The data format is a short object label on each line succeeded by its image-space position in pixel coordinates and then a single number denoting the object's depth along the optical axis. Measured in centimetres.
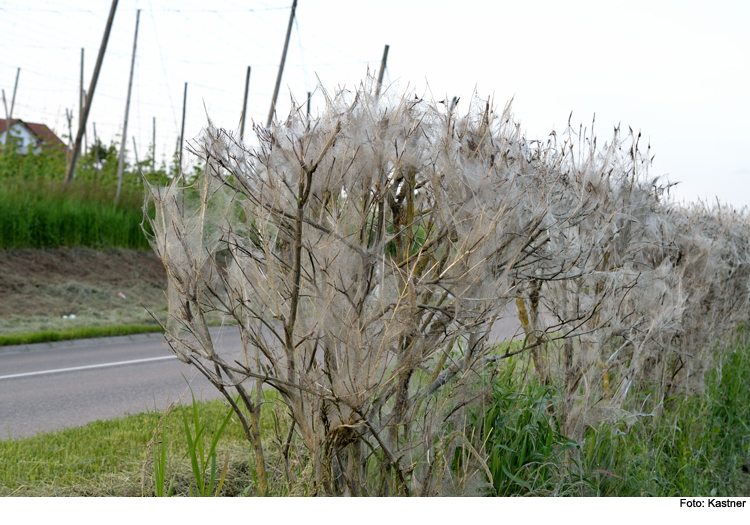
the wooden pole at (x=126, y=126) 1691
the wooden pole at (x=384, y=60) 2027
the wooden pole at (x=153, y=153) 2141
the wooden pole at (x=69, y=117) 2527
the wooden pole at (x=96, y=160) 2140
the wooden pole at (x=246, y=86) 2097
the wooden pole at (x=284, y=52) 1830
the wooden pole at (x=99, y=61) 1463
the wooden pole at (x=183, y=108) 2407
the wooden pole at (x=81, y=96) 2200
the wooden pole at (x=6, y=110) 2997
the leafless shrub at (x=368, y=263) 204
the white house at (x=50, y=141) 1997
